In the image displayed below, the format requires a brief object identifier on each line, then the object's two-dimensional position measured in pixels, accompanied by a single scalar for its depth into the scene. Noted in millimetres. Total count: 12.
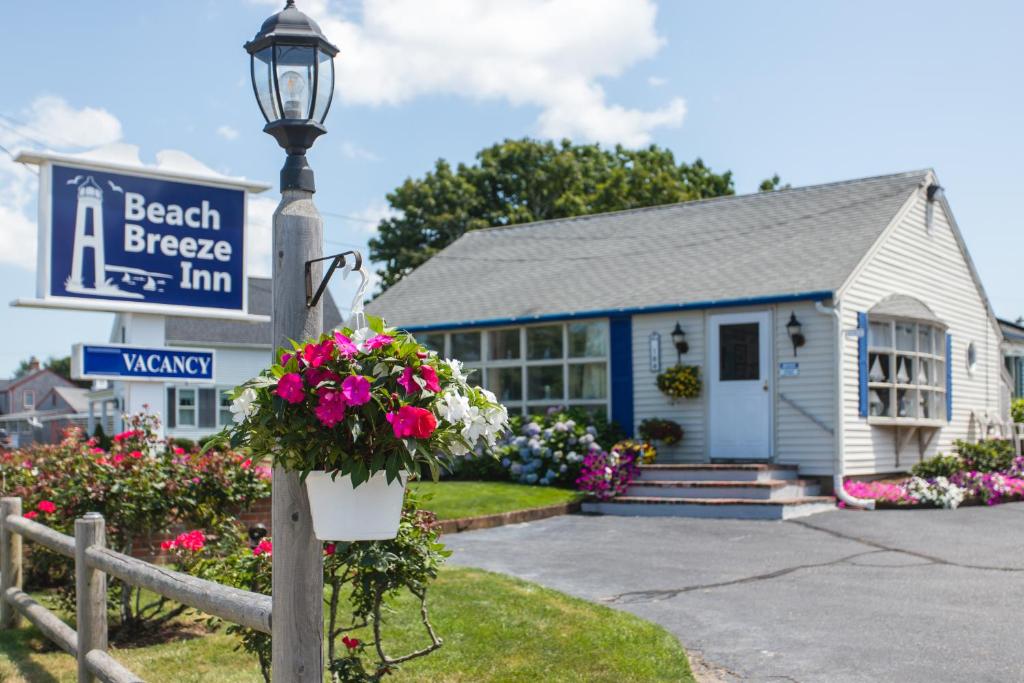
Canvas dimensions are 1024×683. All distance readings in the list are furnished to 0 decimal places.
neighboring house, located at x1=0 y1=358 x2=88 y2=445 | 56347
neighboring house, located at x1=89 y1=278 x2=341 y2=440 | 30141
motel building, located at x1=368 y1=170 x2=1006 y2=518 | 14781
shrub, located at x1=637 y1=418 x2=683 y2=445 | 15711
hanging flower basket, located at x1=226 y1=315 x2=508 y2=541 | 3068
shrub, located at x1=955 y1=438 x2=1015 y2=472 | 15703
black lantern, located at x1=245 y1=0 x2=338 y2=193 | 3592
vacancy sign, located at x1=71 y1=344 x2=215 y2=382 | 8453
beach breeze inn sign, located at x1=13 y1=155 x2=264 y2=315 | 8719
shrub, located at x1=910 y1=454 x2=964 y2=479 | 15109
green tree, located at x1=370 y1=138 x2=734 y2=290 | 34781
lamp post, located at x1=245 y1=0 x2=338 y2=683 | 3406
